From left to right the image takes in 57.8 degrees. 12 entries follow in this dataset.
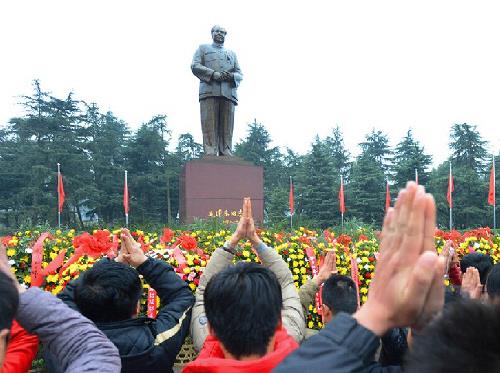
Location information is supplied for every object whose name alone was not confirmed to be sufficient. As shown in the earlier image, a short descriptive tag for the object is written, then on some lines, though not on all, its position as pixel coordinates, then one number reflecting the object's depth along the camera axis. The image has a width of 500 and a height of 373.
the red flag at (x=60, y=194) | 13.97
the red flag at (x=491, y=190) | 15.79
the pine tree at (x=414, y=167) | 28.86
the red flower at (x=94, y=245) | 3.39
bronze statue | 8.91
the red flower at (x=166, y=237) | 4.41
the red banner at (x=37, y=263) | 3.20
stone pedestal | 9.08
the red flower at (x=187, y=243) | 3.89
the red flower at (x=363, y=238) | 4.91
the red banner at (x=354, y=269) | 4.14
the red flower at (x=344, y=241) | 4.69
